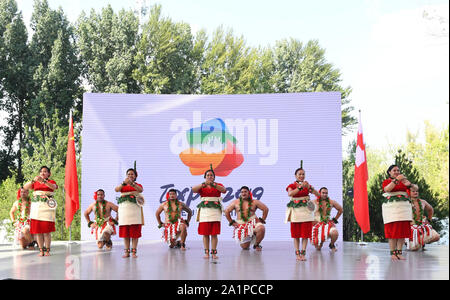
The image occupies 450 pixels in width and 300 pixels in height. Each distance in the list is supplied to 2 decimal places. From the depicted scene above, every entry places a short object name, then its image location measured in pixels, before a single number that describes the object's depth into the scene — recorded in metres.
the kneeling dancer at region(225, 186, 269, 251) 9.05
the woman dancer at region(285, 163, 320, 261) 7.29
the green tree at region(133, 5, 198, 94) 21.31
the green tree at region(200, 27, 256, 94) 22.30
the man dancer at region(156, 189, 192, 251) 9.20
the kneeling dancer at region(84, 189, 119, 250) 9.19
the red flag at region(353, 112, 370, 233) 9.91
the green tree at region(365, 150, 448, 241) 12.81
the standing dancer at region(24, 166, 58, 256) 7.73
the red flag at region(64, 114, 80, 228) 10.00
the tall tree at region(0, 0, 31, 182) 21.13
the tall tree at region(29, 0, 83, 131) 20.73
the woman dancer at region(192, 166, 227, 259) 7.46
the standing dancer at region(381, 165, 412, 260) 7.12
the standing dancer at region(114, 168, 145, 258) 7.55
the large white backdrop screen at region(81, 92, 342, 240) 10.74
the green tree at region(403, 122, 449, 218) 20.95
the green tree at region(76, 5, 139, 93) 21.08
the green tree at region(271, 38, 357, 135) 23.67
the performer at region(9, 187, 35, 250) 9.06
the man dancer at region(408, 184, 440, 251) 8.73
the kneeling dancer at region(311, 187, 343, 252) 9.05
